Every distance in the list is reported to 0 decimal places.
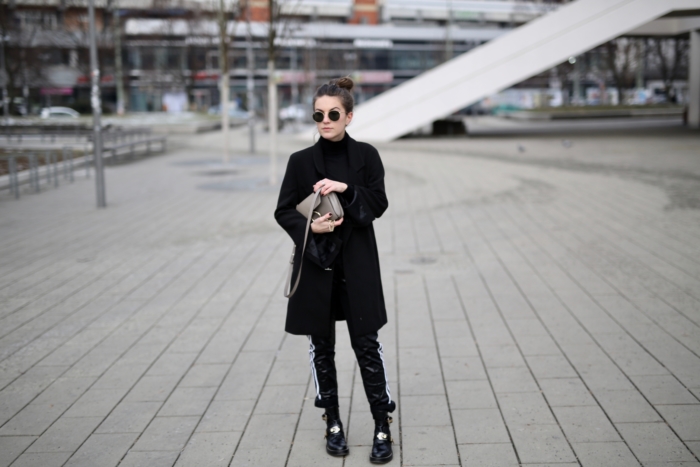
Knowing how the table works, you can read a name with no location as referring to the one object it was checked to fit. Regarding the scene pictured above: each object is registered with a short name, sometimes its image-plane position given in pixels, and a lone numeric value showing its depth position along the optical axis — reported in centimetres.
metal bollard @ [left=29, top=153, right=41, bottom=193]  1600
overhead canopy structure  2575
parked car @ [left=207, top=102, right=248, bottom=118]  6209
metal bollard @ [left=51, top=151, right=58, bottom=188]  1688
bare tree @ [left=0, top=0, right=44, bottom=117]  4144
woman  392
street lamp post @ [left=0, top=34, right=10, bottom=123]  3847
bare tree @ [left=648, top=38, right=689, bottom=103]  5243
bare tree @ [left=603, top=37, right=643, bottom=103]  5319
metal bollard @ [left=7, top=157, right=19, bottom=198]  1480
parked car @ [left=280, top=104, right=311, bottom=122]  5656
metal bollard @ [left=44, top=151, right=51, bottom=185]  1691
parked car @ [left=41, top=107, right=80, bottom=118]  5177
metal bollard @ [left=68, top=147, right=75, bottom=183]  1786
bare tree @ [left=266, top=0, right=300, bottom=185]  1623
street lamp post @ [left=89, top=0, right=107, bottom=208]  1338
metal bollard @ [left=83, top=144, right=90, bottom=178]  1925
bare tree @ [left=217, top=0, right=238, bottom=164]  2114
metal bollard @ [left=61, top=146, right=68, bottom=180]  1788
